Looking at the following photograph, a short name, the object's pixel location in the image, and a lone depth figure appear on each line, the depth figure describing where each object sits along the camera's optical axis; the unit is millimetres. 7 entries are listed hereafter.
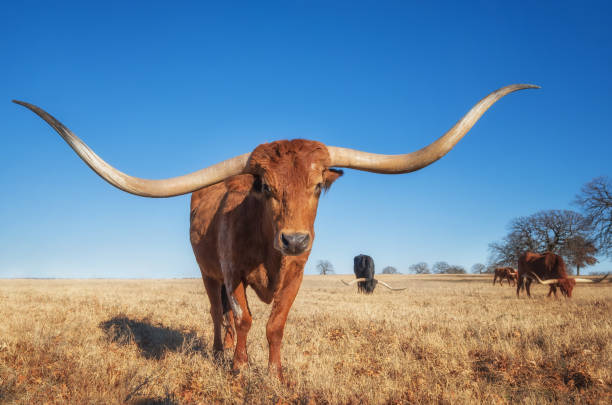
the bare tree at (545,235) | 40531
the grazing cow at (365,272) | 19734
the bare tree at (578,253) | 38934
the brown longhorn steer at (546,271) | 15500
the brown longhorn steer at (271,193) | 3416
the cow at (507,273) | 32463
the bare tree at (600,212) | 33844
